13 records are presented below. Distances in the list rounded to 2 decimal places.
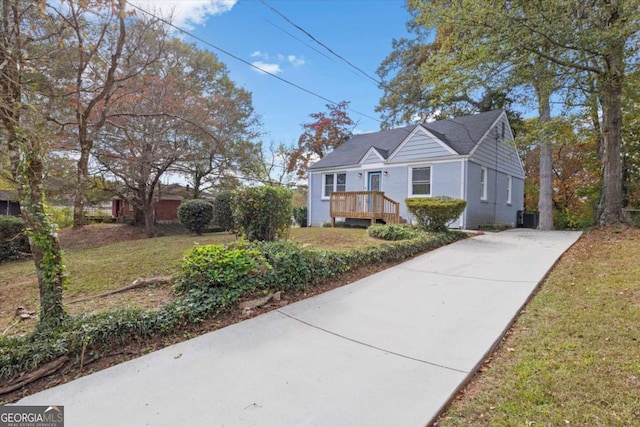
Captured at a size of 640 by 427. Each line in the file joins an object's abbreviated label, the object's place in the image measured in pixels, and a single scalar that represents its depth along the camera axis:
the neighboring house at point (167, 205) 22.34
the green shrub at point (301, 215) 16.91
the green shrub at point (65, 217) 16.71
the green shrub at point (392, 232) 8.19
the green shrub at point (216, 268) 3.81
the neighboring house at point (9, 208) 21.19
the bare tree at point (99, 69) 9.54
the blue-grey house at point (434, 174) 11.63
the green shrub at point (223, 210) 12.13
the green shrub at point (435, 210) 8.48
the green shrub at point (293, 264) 4.27
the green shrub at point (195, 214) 12.20
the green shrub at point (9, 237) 8.80
